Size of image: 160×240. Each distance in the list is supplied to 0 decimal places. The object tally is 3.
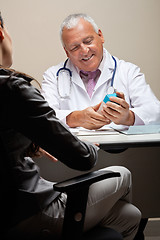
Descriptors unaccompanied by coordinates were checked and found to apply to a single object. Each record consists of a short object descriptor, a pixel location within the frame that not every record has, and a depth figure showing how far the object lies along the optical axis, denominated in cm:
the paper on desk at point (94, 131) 186
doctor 256
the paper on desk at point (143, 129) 176
